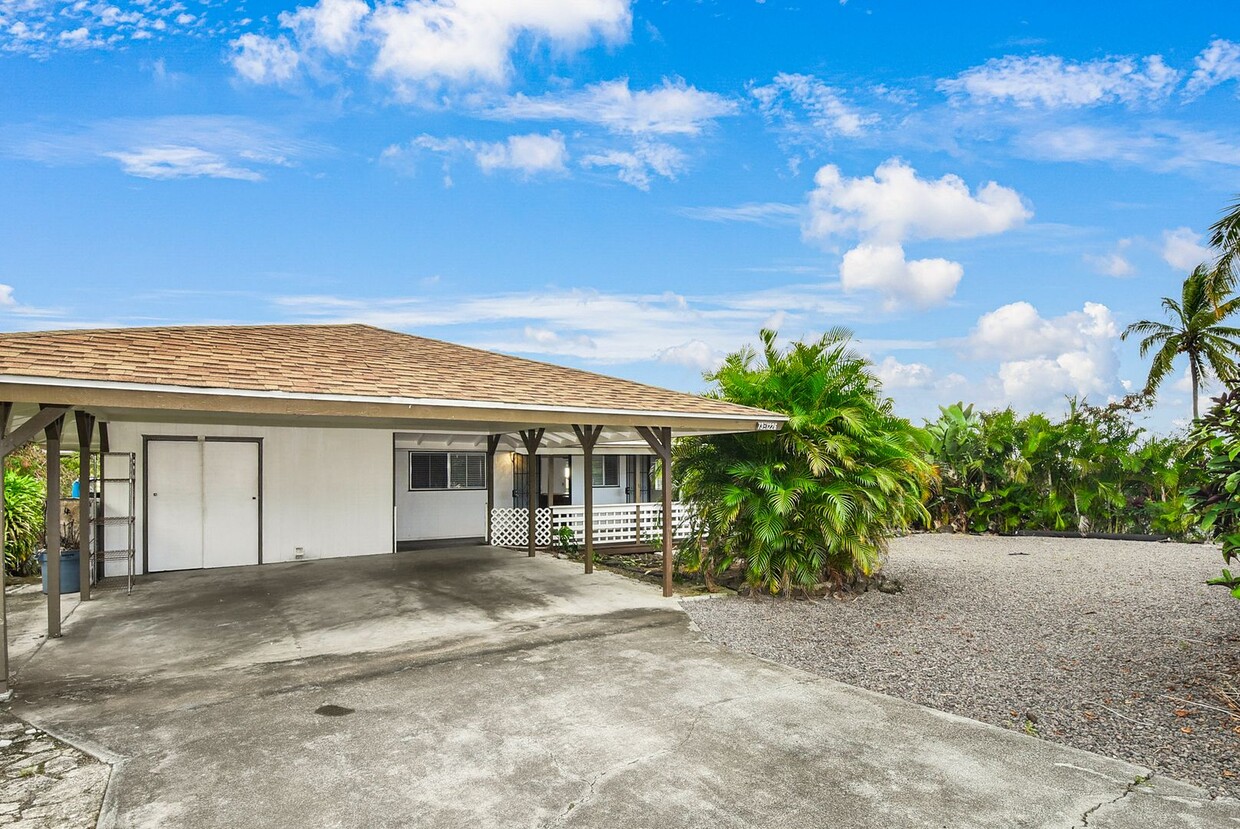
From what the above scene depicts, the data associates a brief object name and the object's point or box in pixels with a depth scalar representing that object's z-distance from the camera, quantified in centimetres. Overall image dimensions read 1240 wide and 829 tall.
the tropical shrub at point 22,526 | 1154
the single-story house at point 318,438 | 613
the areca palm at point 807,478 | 884
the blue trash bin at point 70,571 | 952
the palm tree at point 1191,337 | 2473
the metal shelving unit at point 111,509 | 1043
